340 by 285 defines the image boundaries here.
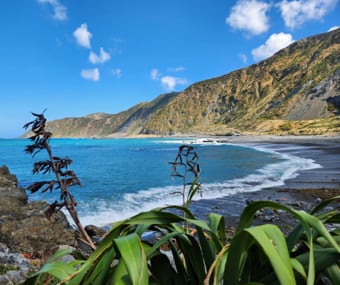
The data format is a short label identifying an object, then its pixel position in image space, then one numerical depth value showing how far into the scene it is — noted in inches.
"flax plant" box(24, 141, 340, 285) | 41.1
